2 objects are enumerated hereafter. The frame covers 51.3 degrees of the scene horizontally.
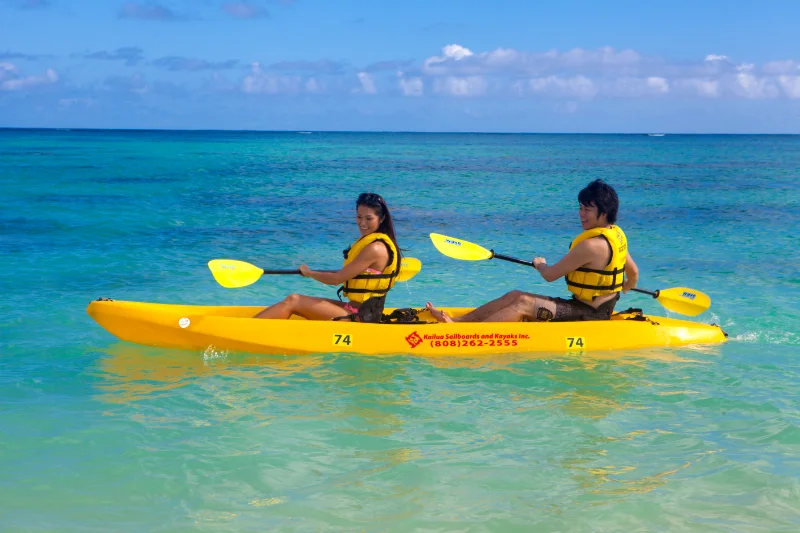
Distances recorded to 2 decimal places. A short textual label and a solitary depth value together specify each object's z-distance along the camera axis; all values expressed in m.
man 6.31
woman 6.35
